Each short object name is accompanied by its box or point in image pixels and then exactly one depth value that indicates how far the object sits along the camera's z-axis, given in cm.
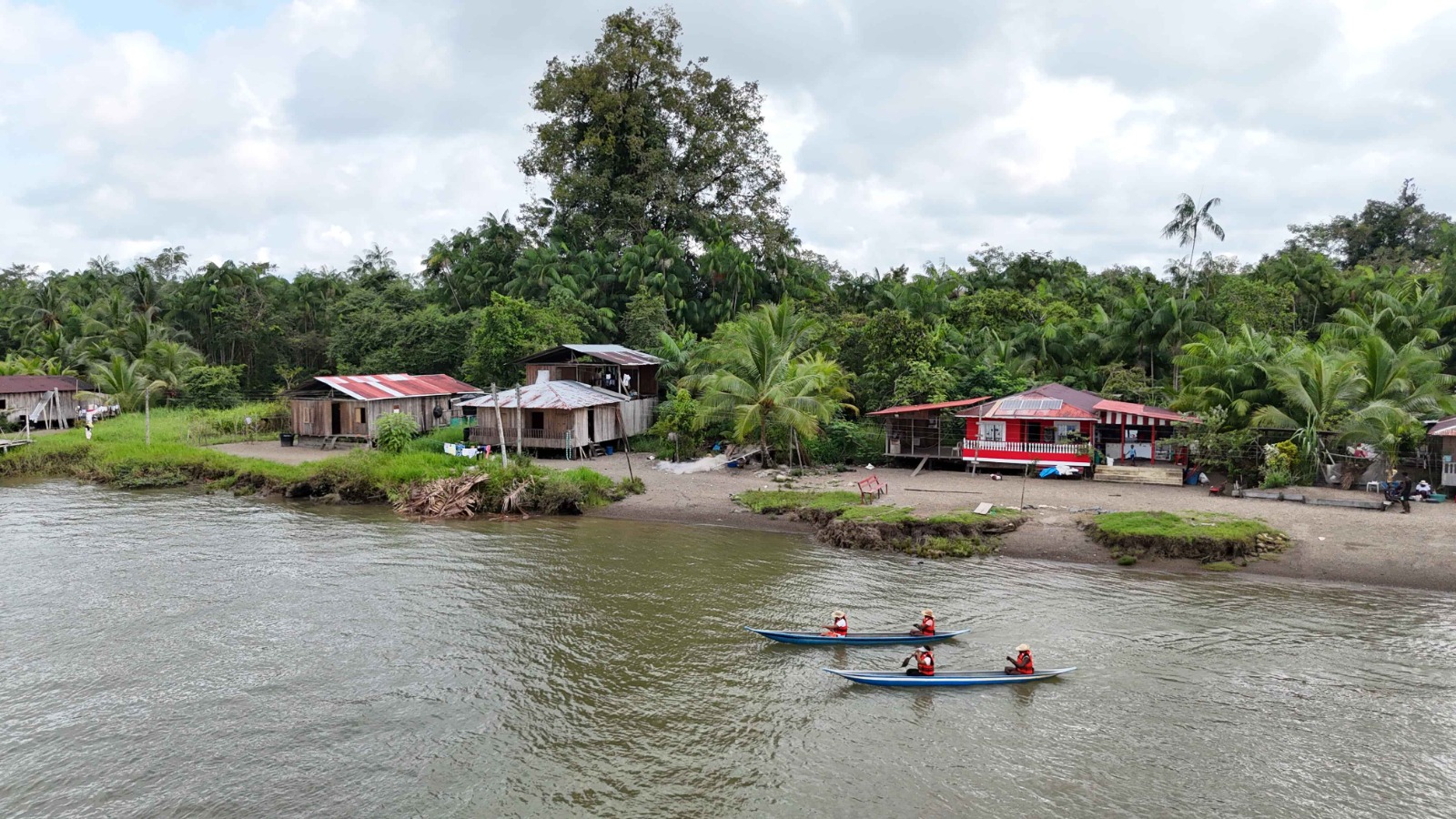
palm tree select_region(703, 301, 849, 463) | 3056
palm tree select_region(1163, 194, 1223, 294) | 4019
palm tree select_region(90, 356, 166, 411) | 4503
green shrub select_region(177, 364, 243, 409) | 4584
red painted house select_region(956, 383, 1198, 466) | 2988
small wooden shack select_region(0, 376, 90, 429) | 4272
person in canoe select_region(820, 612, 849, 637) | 1627
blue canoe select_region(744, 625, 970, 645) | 1620
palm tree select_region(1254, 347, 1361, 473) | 2719
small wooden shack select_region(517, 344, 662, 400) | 3859
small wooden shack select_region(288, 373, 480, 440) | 3700
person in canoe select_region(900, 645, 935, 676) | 1445
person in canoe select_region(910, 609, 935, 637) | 1612
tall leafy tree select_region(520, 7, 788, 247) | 5338
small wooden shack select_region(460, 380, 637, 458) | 3391
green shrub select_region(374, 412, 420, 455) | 3250
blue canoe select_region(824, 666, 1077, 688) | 1442
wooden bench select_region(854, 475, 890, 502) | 2631
